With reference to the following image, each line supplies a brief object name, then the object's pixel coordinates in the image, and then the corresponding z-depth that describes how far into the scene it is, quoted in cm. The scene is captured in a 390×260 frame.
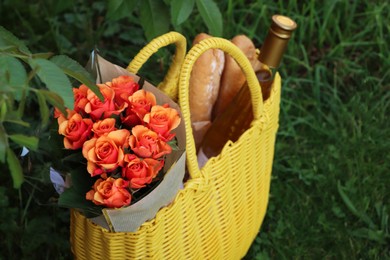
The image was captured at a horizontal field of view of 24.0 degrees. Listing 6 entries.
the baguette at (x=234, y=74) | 151
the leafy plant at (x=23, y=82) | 93
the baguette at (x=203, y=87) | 149
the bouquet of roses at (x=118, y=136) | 115
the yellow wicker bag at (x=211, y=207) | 126
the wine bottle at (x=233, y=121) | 149
